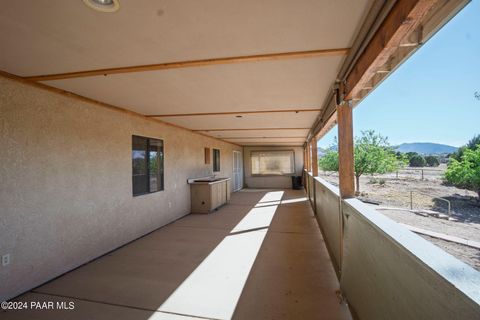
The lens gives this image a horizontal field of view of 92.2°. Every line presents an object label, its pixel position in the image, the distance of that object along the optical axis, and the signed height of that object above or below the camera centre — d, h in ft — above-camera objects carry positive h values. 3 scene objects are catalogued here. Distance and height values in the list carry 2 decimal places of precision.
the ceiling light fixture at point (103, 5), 4.44 +3.17
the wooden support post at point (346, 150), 8.63 +0.49
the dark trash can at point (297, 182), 38.81 -3.09
